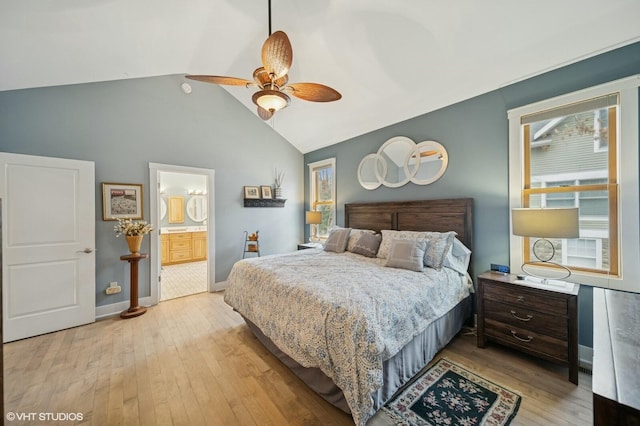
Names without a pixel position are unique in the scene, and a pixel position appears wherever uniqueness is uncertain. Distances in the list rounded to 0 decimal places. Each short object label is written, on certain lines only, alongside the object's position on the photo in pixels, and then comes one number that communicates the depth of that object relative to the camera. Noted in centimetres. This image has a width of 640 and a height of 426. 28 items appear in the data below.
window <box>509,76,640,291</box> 198
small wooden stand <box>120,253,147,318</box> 322
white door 259
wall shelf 468
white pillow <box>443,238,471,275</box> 264
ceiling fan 181
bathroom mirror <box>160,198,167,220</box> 682
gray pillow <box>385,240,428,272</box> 251
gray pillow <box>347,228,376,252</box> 349
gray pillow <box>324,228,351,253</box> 354
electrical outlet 328
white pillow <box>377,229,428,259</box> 300
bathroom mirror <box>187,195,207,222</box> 733
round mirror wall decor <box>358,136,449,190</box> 328
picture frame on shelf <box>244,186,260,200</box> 466
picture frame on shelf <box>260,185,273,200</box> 488
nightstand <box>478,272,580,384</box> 191
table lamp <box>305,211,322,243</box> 465
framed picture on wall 328
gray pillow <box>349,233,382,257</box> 324
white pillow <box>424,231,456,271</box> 260
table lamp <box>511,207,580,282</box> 192
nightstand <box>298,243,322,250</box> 454
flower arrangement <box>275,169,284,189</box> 508
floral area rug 161
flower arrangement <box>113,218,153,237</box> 319
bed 149
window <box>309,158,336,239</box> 483
